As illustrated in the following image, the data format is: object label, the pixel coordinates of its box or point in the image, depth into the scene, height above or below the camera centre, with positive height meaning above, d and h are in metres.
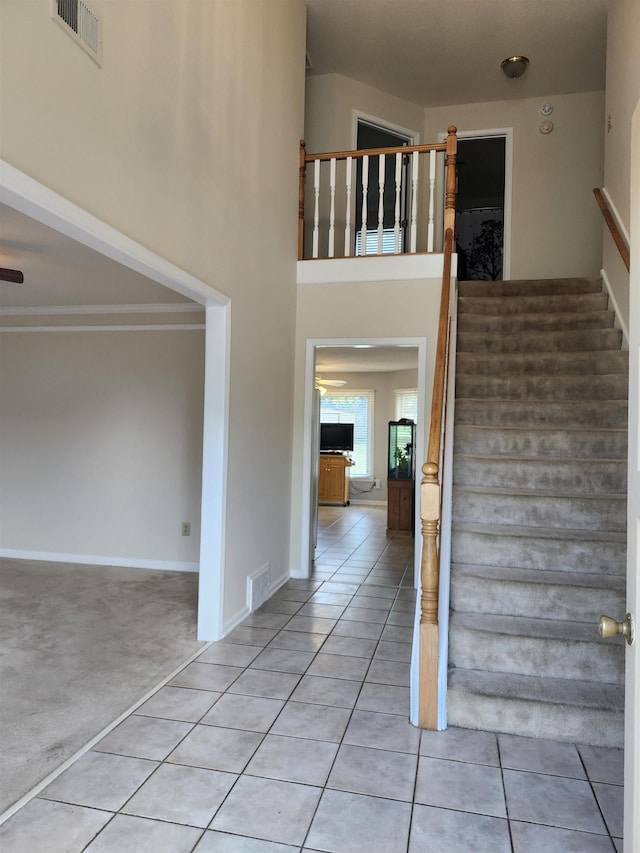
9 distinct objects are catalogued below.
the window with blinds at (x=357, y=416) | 10.91 +0.40
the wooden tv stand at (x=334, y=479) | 10.20 -0.75
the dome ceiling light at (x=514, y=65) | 5.89 +3.86
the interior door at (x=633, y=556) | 1.24 -0.25
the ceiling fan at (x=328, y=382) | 9.94 +0.94
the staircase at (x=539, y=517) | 2.56 -0.44
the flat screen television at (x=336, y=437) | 10.75 -0.01
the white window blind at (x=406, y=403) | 10.41 +0.64
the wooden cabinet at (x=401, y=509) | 7.36 -0.90
